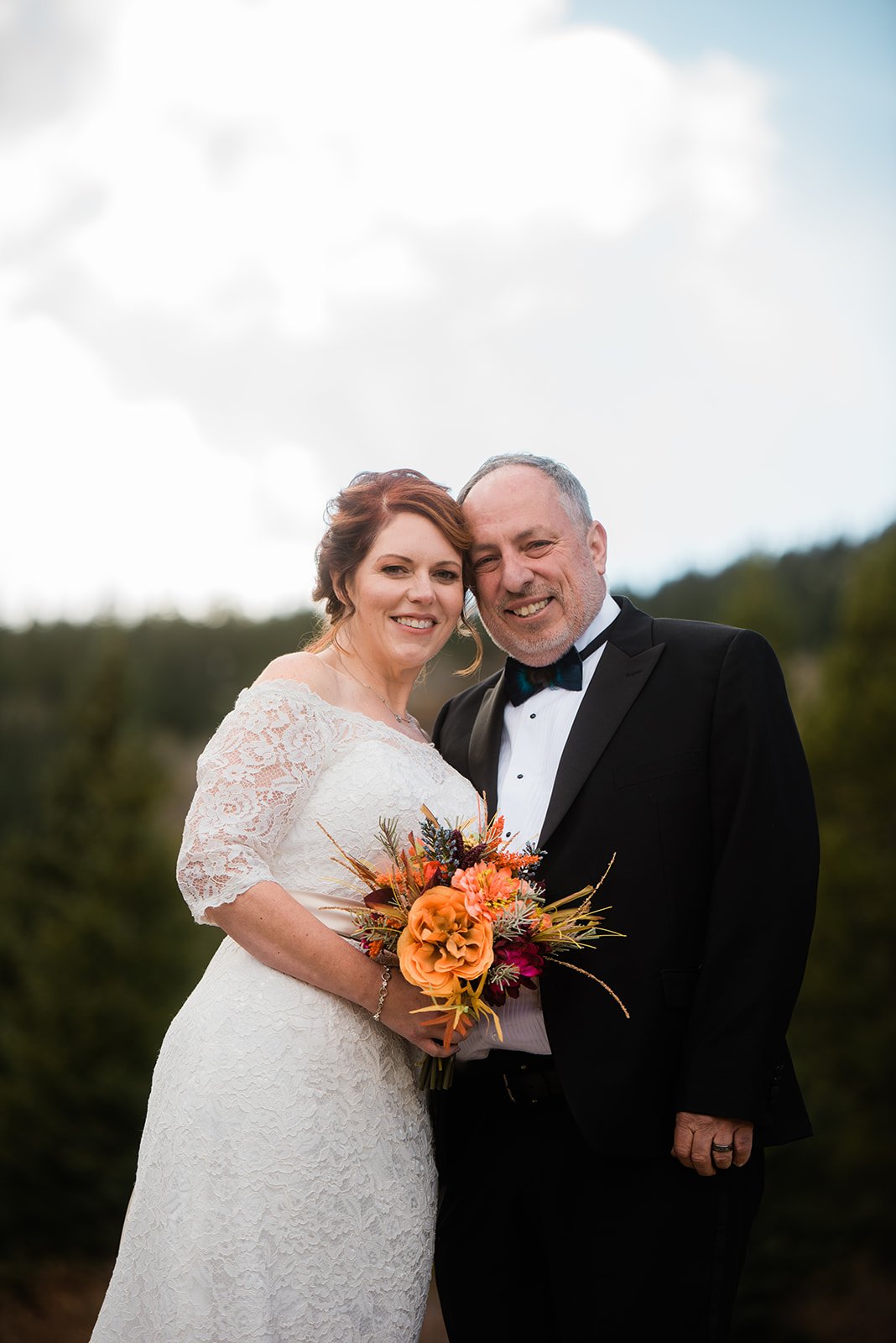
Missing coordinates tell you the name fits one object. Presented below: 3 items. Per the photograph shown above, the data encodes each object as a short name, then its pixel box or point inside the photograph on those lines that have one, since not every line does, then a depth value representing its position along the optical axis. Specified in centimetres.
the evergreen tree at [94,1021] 1612
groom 309
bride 285
